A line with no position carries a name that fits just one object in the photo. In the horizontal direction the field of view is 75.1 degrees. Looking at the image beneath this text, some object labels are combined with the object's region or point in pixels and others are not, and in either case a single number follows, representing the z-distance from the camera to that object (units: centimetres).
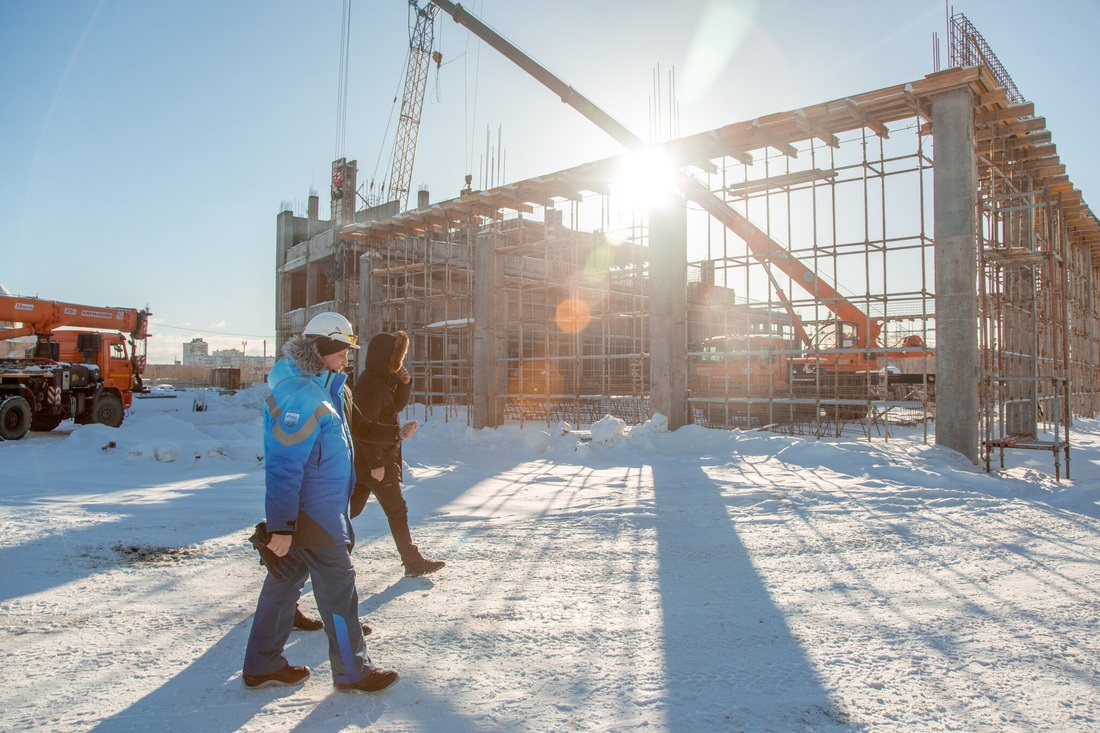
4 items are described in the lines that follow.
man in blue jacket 334
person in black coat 543
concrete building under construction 1184
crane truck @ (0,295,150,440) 1675
